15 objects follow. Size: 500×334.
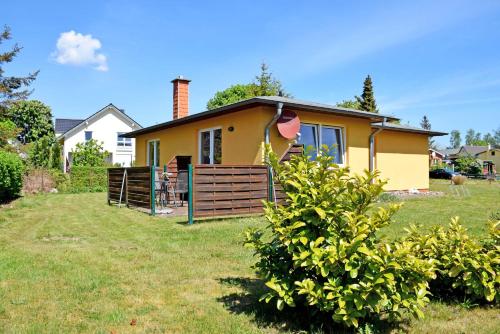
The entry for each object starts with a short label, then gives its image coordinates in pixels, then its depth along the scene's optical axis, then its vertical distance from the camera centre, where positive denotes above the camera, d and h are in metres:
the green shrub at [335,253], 2.76 -0.61
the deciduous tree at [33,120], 52.03 +7.32
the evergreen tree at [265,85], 37.47 +8.82
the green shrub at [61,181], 21.30 -0.47
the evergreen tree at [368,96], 40.84 +8.34
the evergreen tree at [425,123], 88.56 +11.68
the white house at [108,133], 39.53 +4.17
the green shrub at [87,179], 21.78 -0.37
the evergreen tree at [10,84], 15.29 +3.83
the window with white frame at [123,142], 41.44 +3.38
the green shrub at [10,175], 13.19 -0.09
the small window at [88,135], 40.04 +3.99
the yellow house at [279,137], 11.30 +1.34
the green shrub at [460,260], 3.40 -0.80
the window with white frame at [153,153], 18.05 +0.98
